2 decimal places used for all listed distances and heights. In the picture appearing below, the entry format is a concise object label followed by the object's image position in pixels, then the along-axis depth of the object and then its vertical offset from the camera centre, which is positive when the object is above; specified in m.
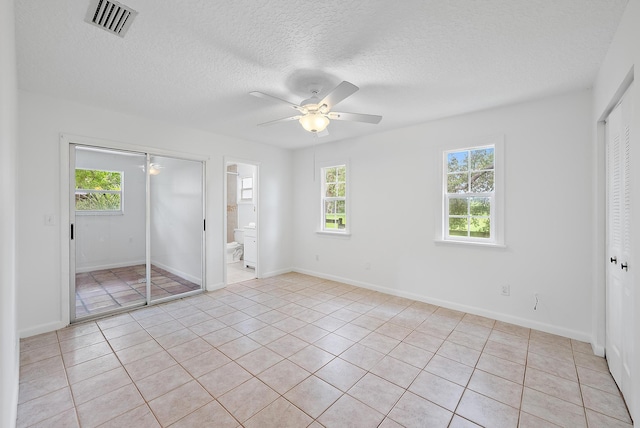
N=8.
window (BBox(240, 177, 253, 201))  7.01 +0.63
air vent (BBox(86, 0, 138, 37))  1.69 +1.27
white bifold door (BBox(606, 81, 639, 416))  1.90 -0.30
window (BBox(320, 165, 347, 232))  5.02 +0.27
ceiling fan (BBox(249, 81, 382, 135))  2.38 +0.95
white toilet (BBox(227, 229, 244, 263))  6.54 -0.80
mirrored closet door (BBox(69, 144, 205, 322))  3.38 -0.21
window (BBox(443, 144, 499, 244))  3.45 +0.22
